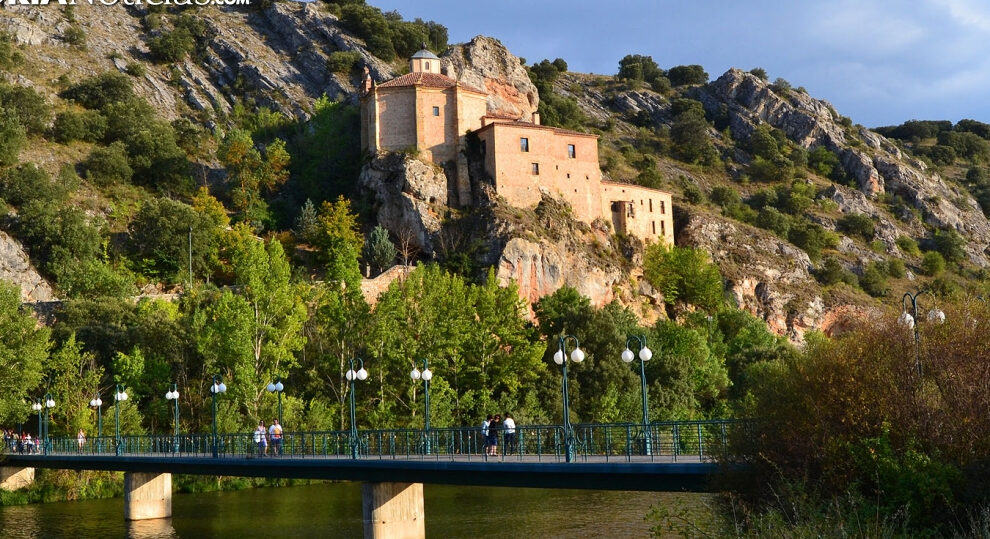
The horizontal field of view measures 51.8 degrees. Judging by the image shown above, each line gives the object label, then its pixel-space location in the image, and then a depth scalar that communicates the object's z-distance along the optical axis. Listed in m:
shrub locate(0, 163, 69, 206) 79.56
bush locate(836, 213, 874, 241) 118.31
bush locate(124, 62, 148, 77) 111.94
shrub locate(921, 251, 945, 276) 114.06
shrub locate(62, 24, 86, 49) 114.44
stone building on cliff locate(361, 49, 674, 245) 81.50
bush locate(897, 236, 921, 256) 118.69
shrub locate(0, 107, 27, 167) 84.50
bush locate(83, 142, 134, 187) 89.38
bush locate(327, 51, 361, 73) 115.75
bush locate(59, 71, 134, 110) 101.94
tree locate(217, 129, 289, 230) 88.00
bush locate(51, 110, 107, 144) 93.69
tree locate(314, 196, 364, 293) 76.88
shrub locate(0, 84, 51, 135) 91.59
